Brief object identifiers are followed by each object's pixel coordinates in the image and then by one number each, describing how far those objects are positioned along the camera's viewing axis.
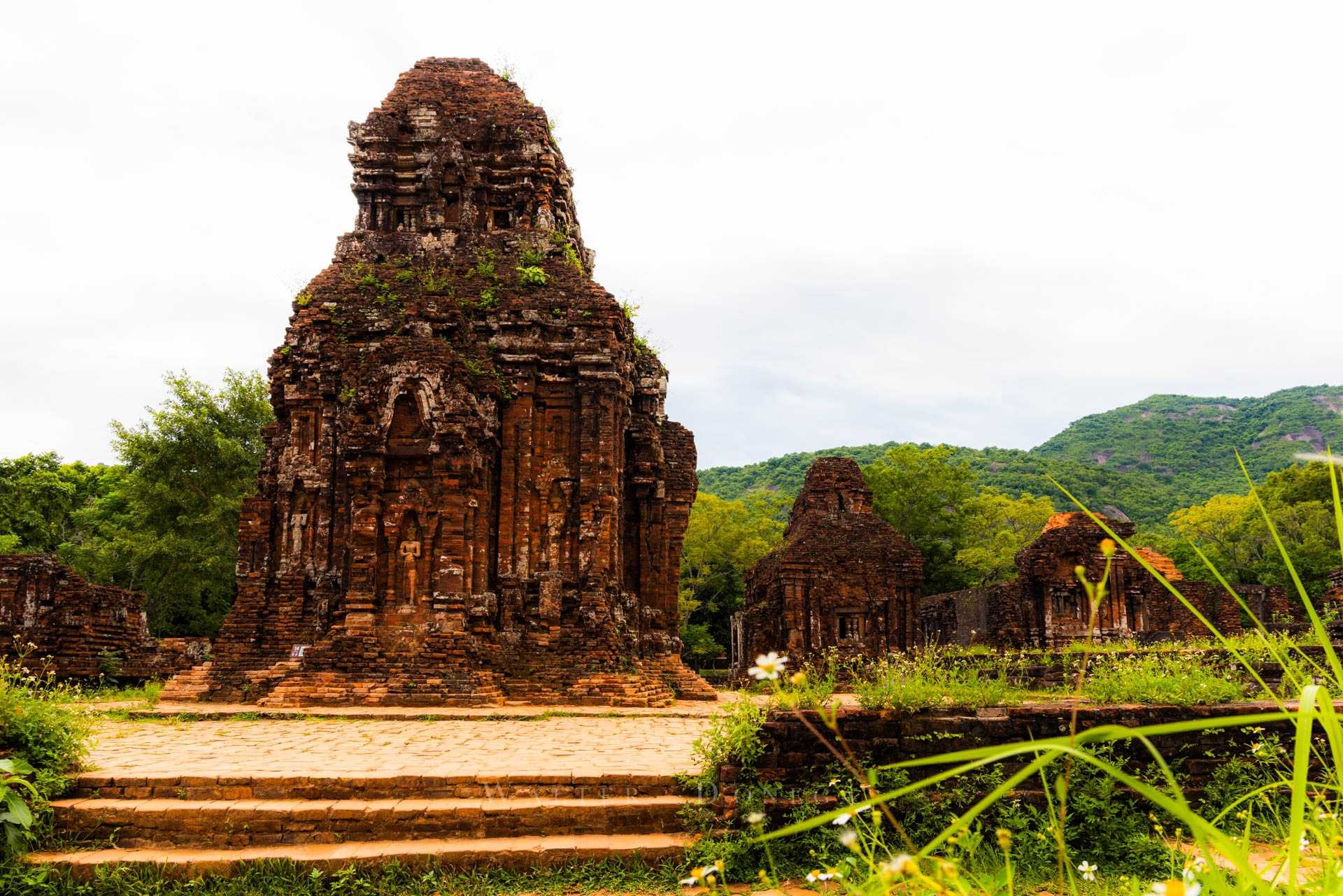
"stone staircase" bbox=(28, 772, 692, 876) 6.12
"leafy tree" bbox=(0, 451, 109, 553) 37.31
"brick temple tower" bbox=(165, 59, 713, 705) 15.36
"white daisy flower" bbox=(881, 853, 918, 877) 2.04
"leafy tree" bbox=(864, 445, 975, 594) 47.00
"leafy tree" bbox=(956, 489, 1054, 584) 43.09
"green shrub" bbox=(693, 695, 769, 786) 6.51
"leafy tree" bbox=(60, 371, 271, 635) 31.89
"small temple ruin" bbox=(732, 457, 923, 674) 24.64
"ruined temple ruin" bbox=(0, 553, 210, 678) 19.81
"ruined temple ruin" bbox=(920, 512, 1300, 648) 25.30
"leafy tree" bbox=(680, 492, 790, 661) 45.91
